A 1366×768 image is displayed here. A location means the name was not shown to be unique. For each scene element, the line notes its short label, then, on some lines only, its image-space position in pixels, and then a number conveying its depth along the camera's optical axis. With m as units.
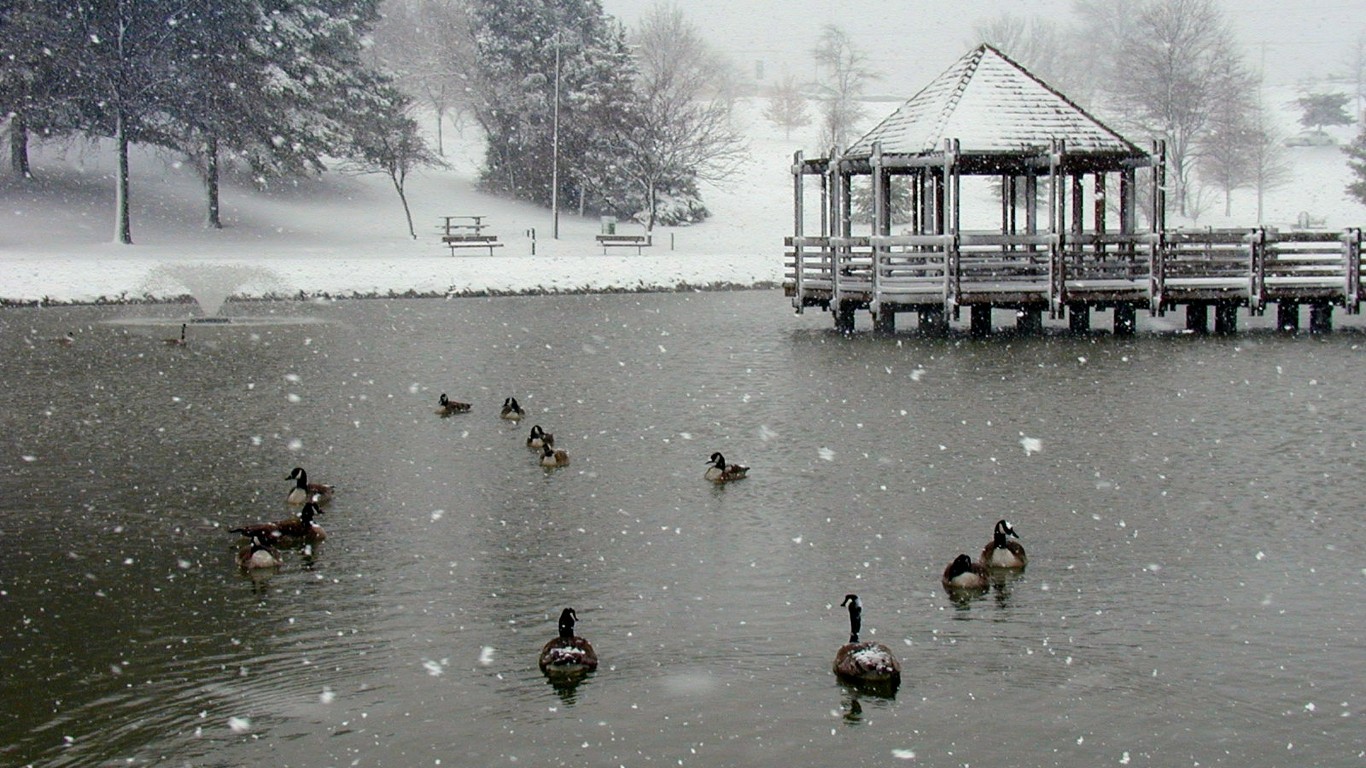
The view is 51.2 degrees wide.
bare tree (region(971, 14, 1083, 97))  111.56
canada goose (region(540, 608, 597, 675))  9.30
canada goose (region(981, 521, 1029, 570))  11.65
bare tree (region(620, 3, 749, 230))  70.94
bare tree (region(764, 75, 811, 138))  124.81
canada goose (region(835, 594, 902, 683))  8.97
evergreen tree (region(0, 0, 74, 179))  51.97
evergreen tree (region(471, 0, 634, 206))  72.81
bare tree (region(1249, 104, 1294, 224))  89.00
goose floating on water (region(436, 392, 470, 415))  20.78
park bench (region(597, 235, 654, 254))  59.54
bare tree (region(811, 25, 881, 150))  109.06
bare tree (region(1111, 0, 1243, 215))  78.31
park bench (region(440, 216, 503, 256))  56.25
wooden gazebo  31.92
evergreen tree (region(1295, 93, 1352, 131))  119.94
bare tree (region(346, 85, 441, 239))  67.12
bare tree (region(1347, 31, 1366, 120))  150.00
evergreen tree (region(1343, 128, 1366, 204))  74.69
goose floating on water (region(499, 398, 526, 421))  20.11
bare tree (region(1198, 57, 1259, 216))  85.12
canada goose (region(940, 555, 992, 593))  11.14
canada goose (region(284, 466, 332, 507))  14.40
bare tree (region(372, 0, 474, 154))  90.50
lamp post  61.56
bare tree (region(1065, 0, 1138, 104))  117.50
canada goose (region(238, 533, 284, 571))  12.12
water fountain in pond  44.06
